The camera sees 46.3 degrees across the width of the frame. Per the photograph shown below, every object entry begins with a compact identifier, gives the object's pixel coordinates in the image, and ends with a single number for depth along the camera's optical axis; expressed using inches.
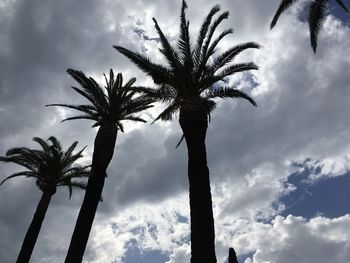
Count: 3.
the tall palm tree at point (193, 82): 600.5
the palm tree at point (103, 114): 832.9
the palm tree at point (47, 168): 1126.4
